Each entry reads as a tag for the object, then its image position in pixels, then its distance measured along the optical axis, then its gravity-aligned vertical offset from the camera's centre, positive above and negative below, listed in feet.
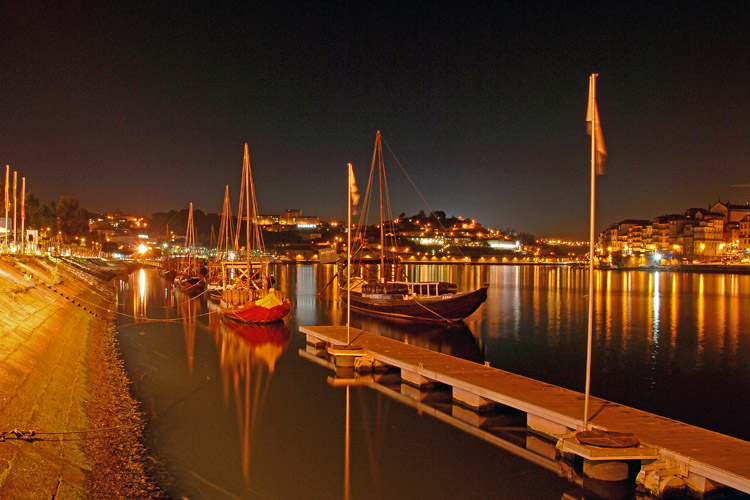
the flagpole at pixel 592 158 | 33.32 +6.04
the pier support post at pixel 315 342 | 81.82 -13.66
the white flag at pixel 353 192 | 66.08 +7.43
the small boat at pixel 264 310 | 100.58 -10.95
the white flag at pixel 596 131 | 33.83 +7.75
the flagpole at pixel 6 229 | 122.99 +5.07
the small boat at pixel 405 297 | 113.39 -9.78
